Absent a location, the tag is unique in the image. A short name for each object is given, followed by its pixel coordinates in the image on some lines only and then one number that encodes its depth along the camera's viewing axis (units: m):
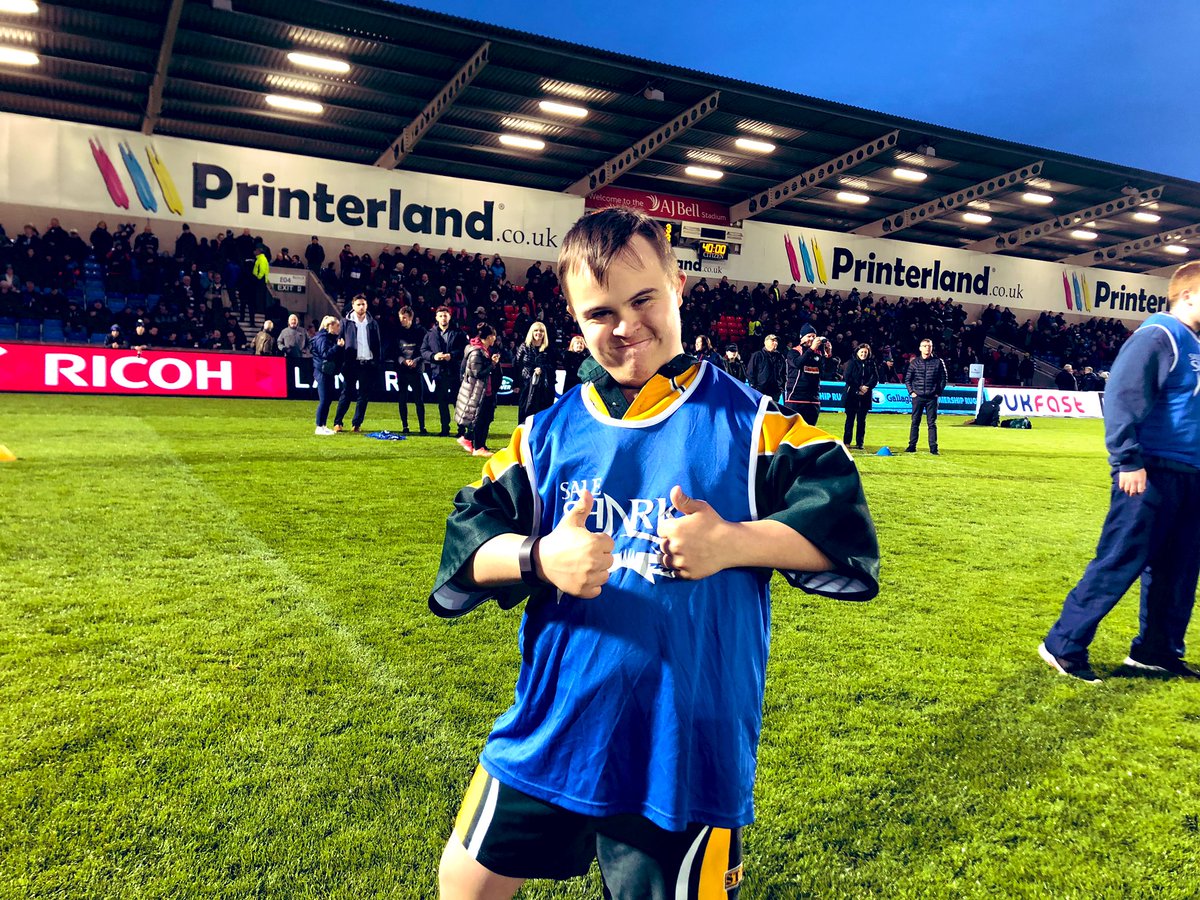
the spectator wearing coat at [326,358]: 11.28
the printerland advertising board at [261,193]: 20.67
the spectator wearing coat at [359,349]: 11.48
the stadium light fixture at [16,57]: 17.48
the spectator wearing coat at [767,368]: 12.31
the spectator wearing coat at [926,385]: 12.76
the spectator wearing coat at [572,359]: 10.26
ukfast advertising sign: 22.98
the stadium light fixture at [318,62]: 17.88
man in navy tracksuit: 3.65
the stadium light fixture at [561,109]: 20.86
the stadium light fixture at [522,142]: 23.09
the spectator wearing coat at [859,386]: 12.62
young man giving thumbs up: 1.25
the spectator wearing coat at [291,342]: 16.89
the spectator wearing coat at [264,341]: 17.86
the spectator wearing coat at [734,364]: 12.82
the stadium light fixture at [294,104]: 20.00
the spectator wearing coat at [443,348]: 11.31
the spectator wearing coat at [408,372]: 11.85
